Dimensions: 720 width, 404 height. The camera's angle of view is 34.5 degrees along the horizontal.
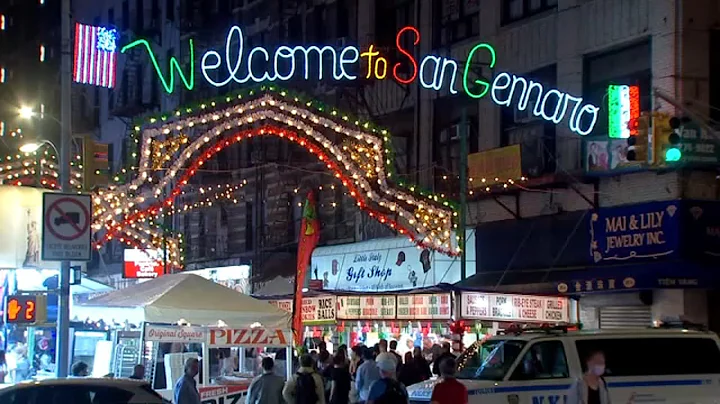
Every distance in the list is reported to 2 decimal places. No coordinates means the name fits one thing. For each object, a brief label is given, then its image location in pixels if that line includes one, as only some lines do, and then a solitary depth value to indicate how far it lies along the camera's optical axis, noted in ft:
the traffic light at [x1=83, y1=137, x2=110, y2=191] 63.00
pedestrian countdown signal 58.39
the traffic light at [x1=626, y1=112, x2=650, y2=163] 67.87
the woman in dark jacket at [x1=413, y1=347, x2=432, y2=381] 71.20
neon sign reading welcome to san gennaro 81.30
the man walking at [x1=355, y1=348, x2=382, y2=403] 61.26
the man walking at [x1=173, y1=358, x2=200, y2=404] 51.26
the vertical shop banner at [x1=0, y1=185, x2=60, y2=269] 74.69
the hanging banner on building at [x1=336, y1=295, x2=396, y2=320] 88.84
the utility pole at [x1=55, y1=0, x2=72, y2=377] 60.39
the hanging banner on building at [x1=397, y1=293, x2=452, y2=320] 79.71
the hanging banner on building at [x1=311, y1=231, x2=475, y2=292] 100.42
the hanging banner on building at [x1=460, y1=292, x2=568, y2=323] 78.33
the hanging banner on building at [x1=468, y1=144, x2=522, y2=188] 89.71
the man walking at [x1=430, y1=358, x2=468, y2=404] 44.19
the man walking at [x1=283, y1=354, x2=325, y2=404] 53.31
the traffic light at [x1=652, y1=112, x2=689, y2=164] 67.05
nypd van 54.80
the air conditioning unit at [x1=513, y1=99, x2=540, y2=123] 94.12
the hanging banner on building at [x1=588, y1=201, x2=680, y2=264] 77.51
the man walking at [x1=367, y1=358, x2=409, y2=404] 41.57
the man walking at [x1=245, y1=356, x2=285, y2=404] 54.34
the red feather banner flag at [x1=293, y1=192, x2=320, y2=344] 90.38
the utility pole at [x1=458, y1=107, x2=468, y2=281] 83.87
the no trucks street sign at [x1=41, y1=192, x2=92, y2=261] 58.23
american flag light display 82.74
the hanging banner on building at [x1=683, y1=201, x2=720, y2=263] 76.95
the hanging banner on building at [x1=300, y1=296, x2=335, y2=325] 94.07
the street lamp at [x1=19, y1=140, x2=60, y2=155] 87.37
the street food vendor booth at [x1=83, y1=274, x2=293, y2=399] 61.52
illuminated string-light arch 82.07
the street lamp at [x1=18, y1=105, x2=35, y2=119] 85.90
